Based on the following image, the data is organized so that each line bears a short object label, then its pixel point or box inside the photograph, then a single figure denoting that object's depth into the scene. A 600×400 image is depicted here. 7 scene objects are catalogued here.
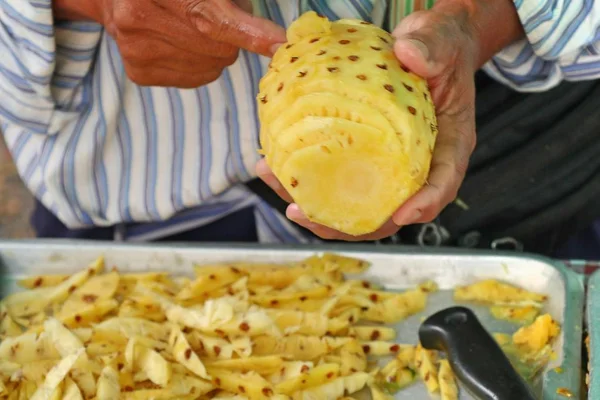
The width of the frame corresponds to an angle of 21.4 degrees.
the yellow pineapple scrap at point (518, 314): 1.11
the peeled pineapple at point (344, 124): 0.92
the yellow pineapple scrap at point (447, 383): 1.03
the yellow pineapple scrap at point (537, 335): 1.07
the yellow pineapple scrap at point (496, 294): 1.12
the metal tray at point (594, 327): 0.99
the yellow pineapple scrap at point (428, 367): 1.05
